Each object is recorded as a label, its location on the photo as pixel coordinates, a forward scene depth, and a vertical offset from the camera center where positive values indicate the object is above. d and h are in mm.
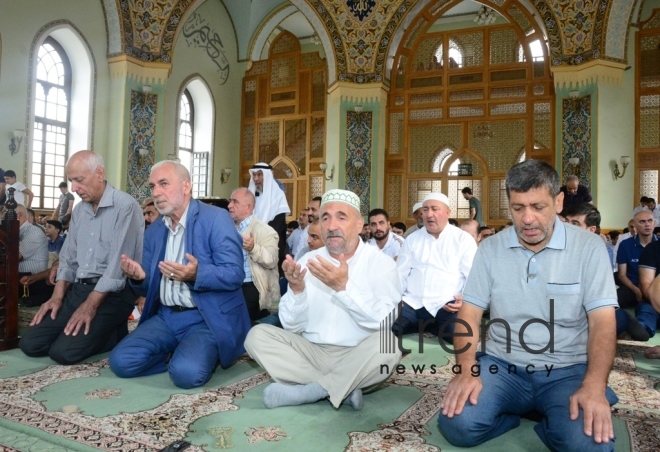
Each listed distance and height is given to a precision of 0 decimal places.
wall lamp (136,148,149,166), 9273 +1405
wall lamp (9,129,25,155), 8188 +1421
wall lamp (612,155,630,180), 8672 +1309
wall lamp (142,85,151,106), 9336 +2504
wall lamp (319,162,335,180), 9969 +1348
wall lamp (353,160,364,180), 9922 +1387
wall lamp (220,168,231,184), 11836 +1396
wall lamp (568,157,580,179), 8703 +1335
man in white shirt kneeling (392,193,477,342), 3916 -169
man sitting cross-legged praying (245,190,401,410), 2283 -368
